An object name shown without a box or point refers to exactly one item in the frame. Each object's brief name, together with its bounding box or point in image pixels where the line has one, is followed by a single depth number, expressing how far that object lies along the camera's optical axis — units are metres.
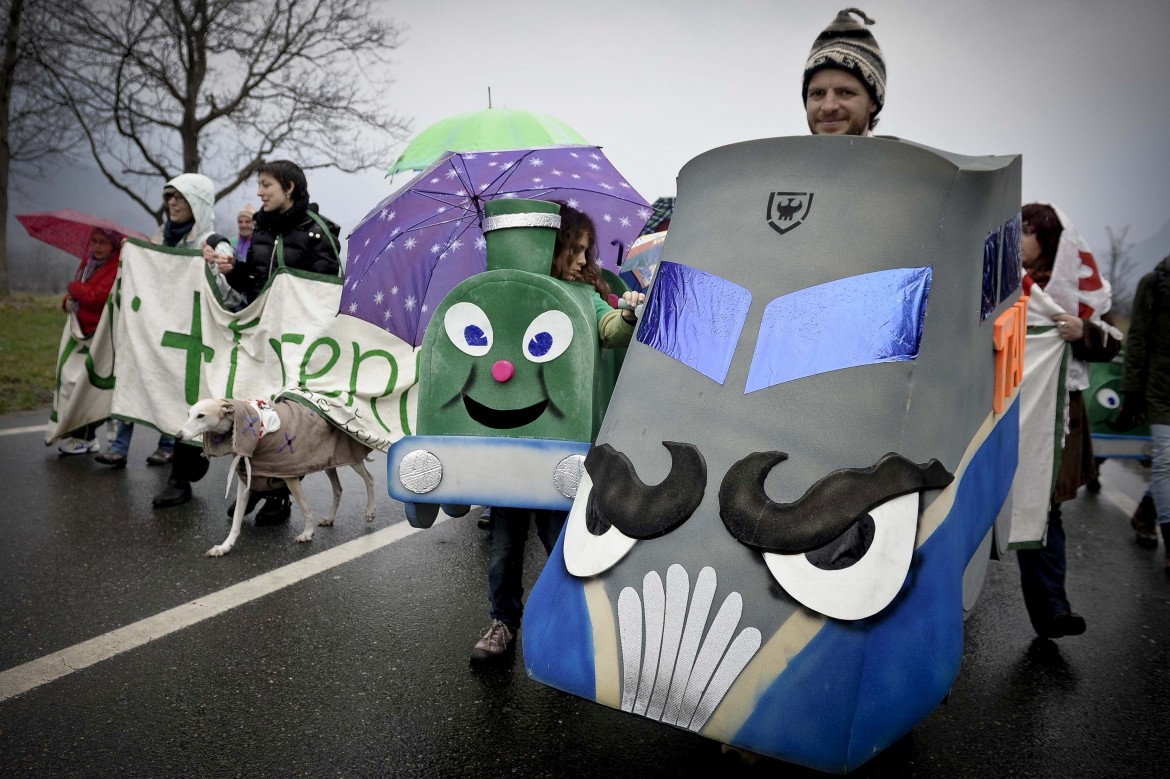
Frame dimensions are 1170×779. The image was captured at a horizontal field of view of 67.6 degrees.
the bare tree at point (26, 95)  16.61
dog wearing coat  4.79
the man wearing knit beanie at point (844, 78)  2.81
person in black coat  5.59
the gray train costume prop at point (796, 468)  1.93
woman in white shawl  3.70
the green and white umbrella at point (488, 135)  7.37
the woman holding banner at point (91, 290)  6.82
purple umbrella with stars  4.12
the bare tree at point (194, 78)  16.42
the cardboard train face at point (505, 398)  3.01
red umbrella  6.98
